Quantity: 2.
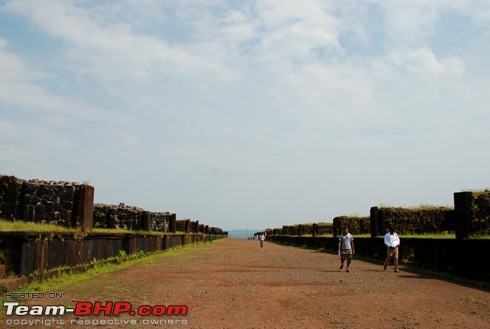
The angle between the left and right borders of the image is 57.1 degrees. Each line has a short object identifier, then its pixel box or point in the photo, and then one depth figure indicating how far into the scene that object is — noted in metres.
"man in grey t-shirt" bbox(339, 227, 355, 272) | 16.84
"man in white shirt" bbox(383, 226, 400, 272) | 17.01
